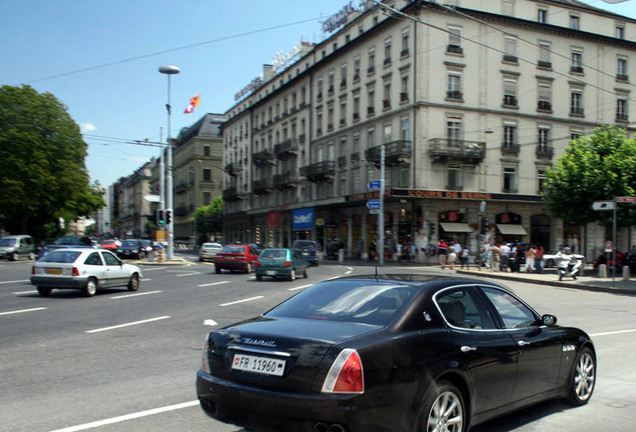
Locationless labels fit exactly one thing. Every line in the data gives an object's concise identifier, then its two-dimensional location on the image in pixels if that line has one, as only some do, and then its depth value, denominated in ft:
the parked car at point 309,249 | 126.31
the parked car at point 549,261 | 120.26
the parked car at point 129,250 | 154.35
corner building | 145.18
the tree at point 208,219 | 303.07
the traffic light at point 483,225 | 118.83
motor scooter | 86.89
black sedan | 12.70
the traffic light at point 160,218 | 116.47
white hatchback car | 54.65
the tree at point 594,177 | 107.96
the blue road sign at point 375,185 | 123.86
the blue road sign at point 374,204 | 128.23
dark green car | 83.35
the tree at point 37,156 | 170.81
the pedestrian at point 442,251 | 123.24
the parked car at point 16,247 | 141.69
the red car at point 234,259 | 97.66
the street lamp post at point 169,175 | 121.70
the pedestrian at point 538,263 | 106.42
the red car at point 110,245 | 164.94
